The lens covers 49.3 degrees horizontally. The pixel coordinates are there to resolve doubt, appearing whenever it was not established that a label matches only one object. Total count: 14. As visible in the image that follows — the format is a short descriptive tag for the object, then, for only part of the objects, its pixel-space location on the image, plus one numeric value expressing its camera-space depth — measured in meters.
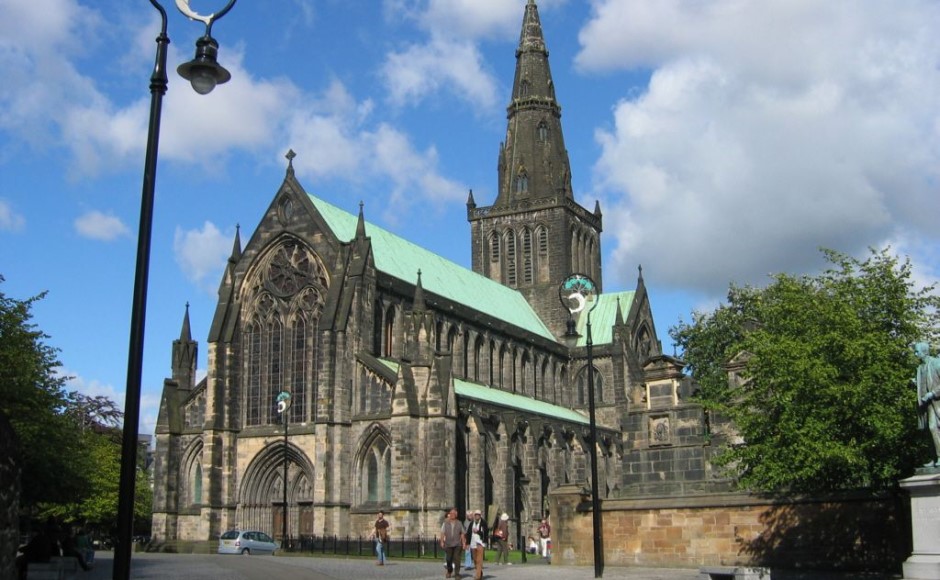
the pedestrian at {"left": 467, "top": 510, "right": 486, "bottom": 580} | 21.89
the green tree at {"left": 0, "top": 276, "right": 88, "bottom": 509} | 30.69
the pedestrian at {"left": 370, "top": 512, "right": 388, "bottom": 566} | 30.11
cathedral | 43.97
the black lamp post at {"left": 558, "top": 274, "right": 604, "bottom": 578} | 24.09
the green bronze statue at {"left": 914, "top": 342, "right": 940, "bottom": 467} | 15.73
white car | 39.31
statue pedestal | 15.26
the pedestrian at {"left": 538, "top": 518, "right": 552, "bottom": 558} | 38.00
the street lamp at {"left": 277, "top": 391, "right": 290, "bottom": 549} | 44.78
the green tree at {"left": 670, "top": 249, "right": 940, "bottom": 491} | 23.14
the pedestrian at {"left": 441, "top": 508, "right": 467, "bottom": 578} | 21.69
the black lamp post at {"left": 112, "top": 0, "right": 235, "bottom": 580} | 9.48
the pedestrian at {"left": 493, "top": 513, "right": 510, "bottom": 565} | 30.57
